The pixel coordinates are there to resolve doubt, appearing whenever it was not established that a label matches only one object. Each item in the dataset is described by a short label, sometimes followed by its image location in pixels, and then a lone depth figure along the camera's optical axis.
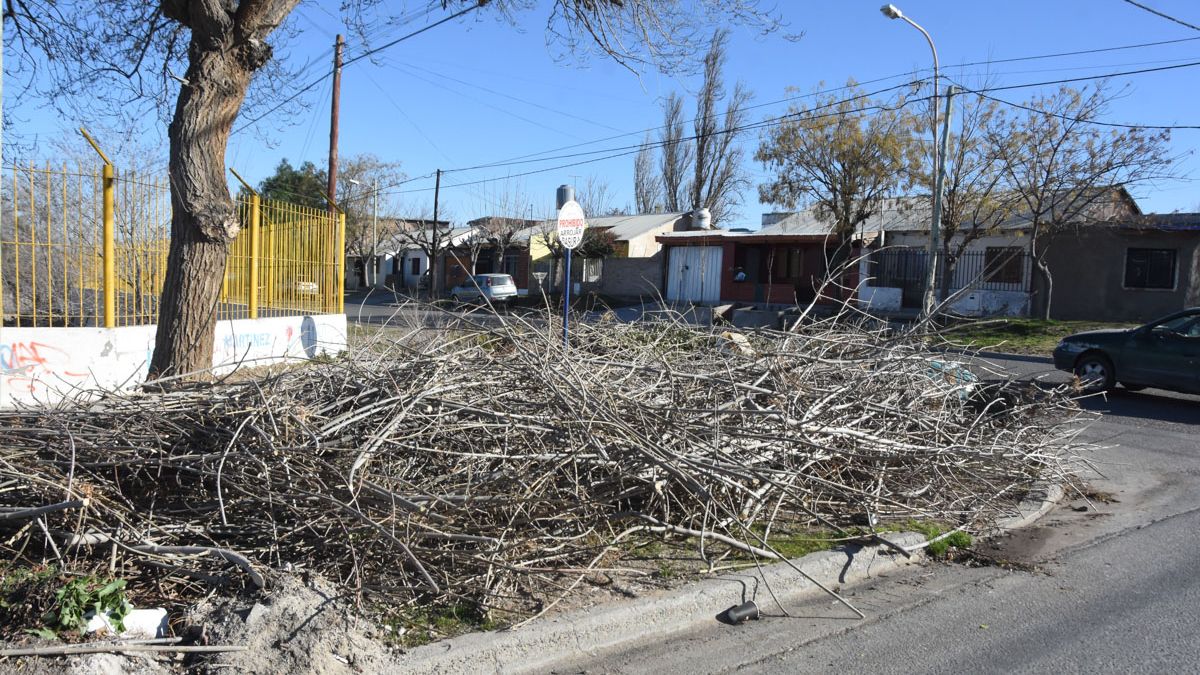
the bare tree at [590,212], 47.94
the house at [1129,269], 24.69
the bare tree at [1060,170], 22.89
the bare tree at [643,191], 53.03
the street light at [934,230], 21.05
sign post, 11.09
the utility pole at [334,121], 20.72
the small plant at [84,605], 3.48
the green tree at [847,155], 27.44
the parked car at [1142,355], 12.09
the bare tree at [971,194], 24.83
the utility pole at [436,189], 38.98
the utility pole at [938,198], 21.09
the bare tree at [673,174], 50.03
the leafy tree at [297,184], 55.88
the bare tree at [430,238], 40.44
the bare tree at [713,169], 45.38
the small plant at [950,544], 5.53
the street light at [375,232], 43.74
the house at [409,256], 50.06
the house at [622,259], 38.50
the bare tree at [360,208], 53.41
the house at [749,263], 33.72
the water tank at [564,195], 12.15
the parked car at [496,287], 35.79
